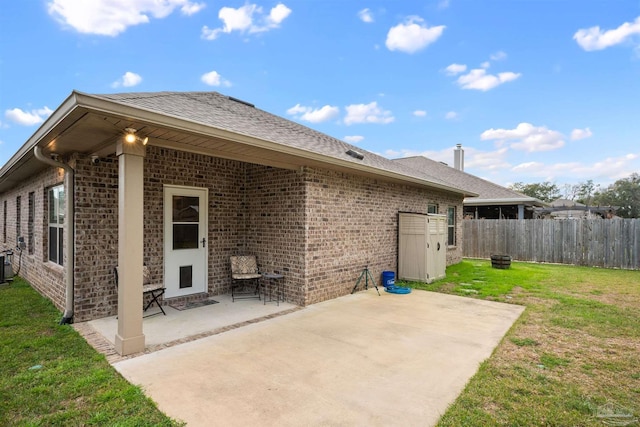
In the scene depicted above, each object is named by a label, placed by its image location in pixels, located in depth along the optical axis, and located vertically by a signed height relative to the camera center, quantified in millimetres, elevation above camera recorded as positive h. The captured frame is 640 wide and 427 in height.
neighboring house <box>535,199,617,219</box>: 16609 +355
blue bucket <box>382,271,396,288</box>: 7555 -1448
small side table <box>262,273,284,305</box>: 6096 -1318
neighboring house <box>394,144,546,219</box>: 15227 +880
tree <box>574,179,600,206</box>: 42762 +3527
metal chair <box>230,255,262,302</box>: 6316 -1124
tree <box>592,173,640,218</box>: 32938 +2168
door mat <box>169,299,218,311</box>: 5699 -1600
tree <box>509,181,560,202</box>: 43562 +3668
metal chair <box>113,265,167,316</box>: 5041 -1120
